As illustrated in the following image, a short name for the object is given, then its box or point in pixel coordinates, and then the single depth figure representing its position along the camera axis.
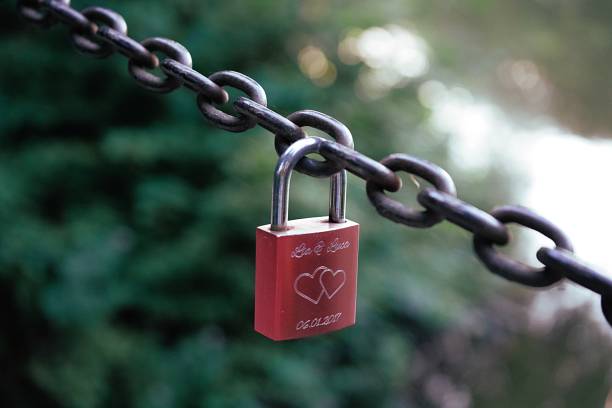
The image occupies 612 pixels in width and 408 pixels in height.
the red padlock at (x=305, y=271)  0.37
